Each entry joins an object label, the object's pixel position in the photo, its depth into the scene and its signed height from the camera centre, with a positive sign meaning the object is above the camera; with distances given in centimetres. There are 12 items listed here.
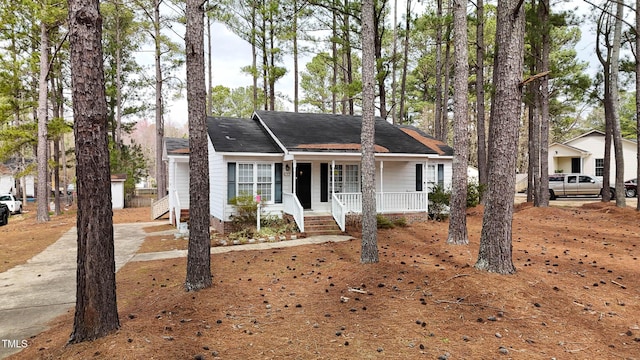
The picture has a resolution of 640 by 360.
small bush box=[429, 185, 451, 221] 1376 -116
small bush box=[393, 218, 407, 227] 1227 -170
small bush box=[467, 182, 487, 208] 1606 -88
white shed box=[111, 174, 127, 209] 2202 -58
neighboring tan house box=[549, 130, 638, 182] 2669 +166
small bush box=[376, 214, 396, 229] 1165 -164
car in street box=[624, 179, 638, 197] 2152 -90
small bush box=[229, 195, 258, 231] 1105 -112
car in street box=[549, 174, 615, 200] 2107 -71
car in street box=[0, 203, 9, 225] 1664 -165
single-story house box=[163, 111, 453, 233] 1152 +49
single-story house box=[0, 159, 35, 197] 3156 -2
